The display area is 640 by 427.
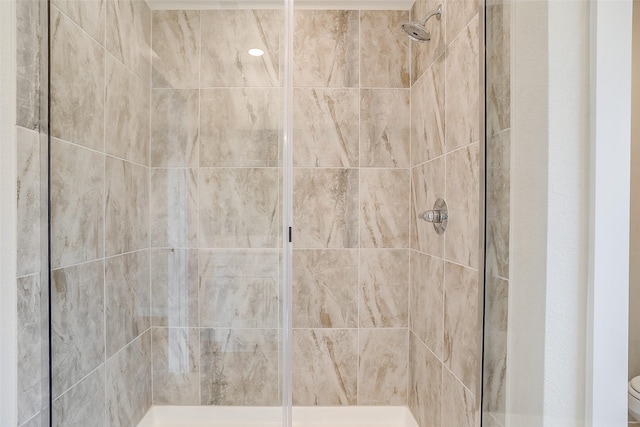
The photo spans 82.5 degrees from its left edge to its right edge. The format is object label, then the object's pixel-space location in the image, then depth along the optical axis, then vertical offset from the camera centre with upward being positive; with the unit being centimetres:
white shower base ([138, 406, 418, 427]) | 94 -55
